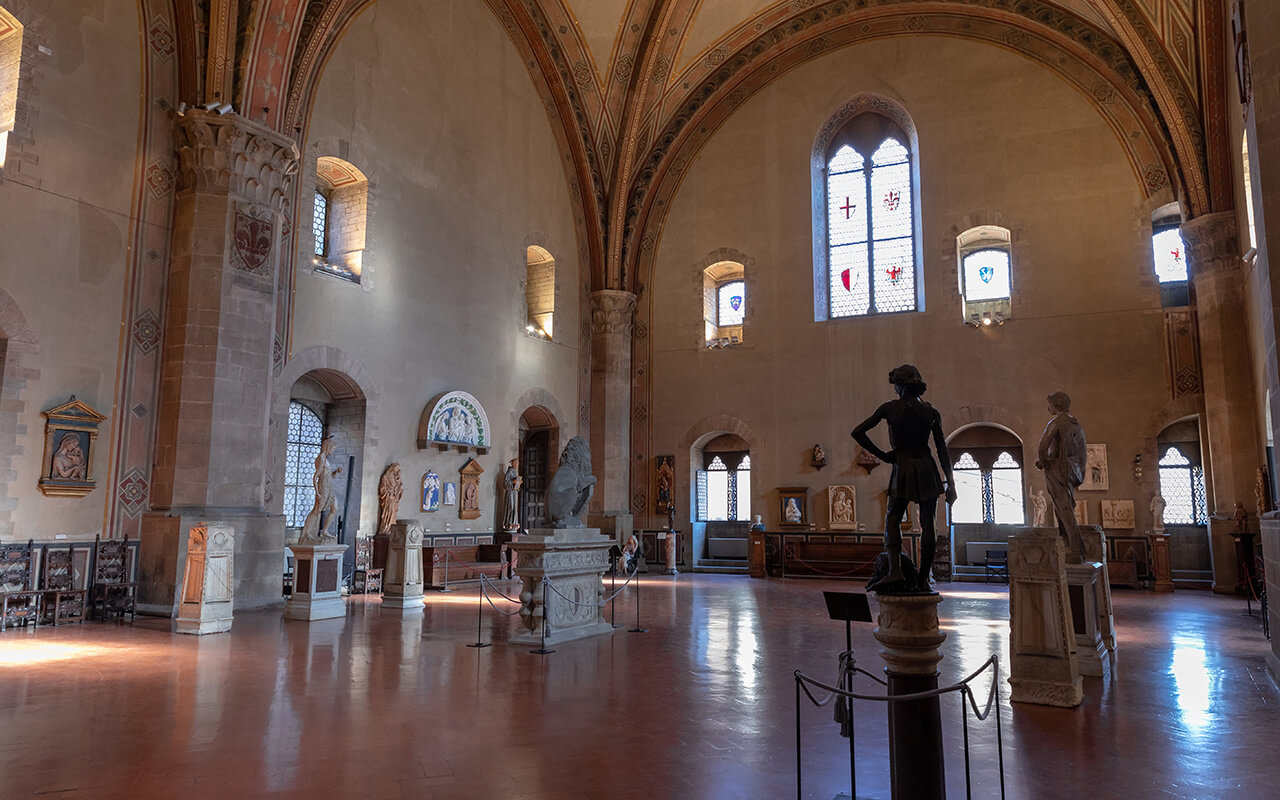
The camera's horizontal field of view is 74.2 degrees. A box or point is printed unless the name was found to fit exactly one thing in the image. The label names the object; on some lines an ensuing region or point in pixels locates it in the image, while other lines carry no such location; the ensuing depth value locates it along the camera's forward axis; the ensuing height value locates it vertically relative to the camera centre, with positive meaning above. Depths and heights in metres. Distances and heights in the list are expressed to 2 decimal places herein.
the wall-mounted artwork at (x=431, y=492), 16.16 +0.46
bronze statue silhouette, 4.79 +0.40
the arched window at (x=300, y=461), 15.31 +0.98
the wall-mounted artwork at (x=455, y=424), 16.25 +1.80
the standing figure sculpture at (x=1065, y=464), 8.20 +0.53
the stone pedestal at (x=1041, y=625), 6.40 -0.82
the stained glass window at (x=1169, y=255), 17.89 +5.55
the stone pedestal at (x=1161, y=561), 16.38 -0.81
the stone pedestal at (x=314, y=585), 10.95 -0.90
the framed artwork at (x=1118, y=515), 17.16 +0.08
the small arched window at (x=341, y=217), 15.29 +5.45
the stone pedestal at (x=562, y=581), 9.18 -0.73
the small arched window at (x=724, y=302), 21.83 +5.57
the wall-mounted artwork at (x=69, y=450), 10.78 +0.83
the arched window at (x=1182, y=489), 17.86 +0.63
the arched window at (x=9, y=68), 10.77 +5.69
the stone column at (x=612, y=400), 21.11 +2.92
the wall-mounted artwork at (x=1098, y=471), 17.50 +0.97
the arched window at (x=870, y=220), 20.20 +7.19
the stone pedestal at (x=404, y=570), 12.24 -0.79
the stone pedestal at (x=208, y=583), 9.89 -0.80
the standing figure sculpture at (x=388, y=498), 15.16 +0.32
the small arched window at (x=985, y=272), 19.14 +5.59
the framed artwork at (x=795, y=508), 19.91 +0.22
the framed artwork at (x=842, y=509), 19.42 +0.20
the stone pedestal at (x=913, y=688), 3.89 -0.80
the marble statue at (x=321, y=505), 11.42 +0.14
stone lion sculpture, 9.77 +0.34
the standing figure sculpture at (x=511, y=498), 17.81 +0.37
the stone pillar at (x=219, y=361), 11.78 +2.20
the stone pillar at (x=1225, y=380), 15.63 +2.61
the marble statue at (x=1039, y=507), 17.43 +0.24
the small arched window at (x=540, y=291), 20.17 +5.37
